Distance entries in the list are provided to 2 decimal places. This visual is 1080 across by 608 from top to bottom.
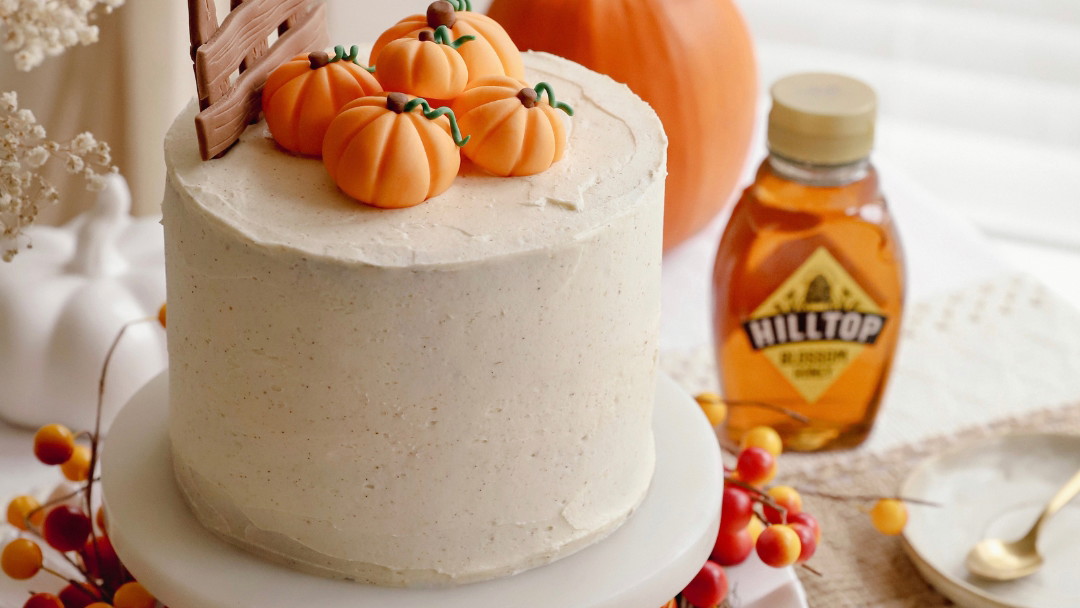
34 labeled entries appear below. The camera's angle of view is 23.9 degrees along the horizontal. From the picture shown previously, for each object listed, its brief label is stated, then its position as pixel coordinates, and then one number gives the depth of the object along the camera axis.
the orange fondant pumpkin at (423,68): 0.83
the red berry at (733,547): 0.93
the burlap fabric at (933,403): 0.98
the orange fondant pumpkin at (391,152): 0.81
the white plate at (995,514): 0.95
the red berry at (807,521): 0.92
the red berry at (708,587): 0.90
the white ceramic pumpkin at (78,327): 1.01
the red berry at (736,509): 0.91
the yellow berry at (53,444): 0.92
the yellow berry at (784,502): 0.93
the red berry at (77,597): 0.91
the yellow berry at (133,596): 0.89
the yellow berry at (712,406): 0.98
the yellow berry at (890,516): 0.96
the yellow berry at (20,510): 0.92
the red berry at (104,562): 0.92
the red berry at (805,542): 0.91
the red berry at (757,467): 0.93
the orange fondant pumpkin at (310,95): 0.83
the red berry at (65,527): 0.90
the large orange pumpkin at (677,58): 1.07
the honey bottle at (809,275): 1.00
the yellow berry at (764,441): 0.95
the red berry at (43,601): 0.89
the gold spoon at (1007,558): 0.96
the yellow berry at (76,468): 0.93
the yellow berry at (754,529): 0.93
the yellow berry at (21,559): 0.90
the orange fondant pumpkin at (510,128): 0.82
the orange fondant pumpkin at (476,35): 0.84
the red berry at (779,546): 0.89
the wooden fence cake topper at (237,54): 0.82
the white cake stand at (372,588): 0.83
